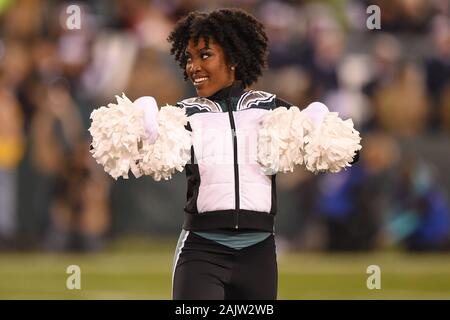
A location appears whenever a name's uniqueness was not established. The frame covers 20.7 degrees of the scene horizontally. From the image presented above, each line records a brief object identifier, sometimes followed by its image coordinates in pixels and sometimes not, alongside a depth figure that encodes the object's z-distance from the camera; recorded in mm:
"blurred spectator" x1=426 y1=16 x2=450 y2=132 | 13680
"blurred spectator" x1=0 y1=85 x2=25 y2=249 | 12656
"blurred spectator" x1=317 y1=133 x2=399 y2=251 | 12836
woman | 5355
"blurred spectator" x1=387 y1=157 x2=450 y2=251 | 12906
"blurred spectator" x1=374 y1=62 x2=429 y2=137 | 13344
